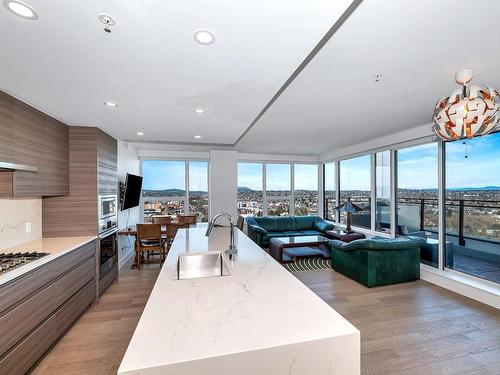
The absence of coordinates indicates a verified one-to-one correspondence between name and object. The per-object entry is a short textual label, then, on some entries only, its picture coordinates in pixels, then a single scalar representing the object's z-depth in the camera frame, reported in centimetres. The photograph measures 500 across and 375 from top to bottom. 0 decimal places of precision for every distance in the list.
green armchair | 355
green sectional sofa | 611
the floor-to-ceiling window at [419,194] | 399
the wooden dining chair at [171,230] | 464
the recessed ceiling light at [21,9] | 115
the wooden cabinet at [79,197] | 310
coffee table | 466
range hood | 191
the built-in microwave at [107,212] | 340
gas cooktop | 186
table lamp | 532
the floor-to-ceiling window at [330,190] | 684
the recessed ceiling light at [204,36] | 138
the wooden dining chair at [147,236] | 434
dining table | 435
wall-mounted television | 432
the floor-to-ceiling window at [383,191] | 493
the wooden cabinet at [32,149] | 212
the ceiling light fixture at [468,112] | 161
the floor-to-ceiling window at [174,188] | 613
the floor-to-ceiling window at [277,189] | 707
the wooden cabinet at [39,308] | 173
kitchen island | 83
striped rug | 445
